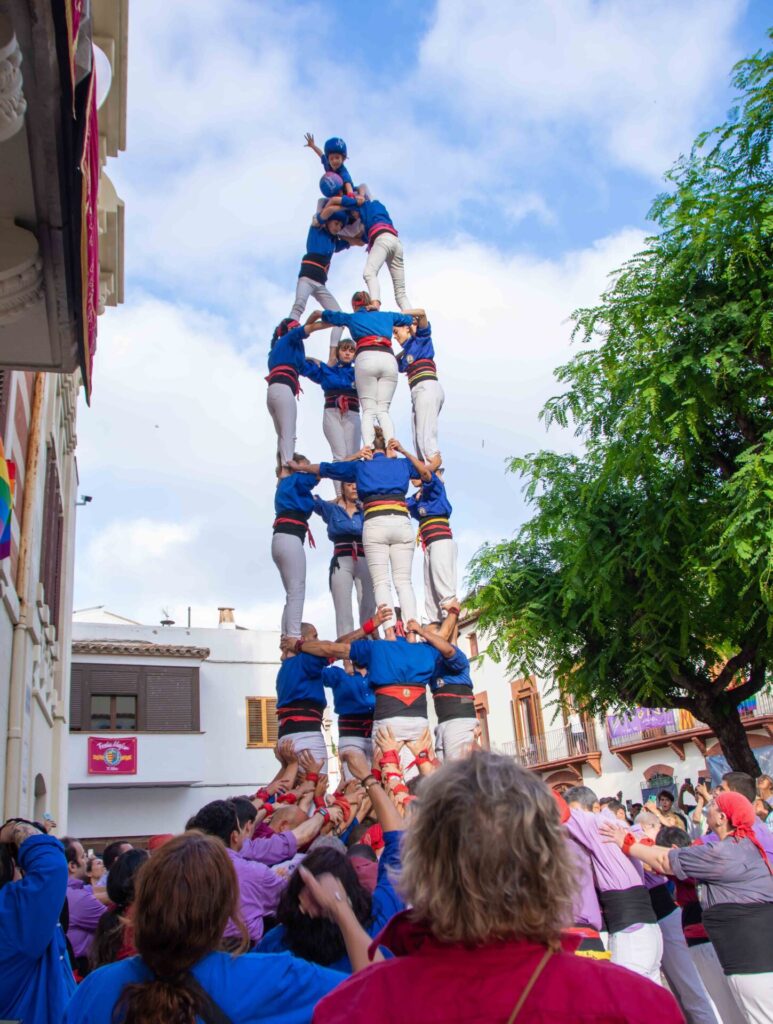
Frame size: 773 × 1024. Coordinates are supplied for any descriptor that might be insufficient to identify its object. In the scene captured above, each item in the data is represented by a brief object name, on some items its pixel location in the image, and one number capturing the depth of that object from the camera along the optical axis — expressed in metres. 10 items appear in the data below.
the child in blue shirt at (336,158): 12.48
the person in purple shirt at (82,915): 4.48
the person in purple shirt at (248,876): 3.42
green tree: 11.17
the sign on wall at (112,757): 25.12
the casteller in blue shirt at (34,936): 2.93
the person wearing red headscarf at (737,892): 4.71
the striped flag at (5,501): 5.76
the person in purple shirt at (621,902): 5.64
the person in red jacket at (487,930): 1.60
